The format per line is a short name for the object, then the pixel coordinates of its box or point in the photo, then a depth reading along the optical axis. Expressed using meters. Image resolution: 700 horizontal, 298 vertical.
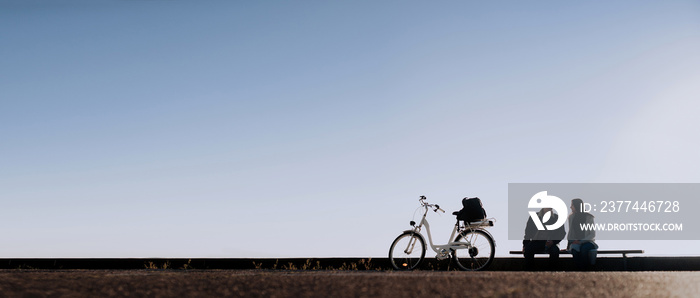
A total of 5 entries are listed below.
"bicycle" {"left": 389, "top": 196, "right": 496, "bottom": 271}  12.72
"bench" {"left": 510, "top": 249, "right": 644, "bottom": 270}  13.19
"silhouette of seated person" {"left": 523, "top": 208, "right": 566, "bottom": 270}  13.09
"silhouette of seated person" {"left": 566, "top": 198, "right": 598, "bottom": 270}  12.48
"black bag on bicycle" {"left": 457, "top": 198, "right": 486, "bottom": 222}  12.80
